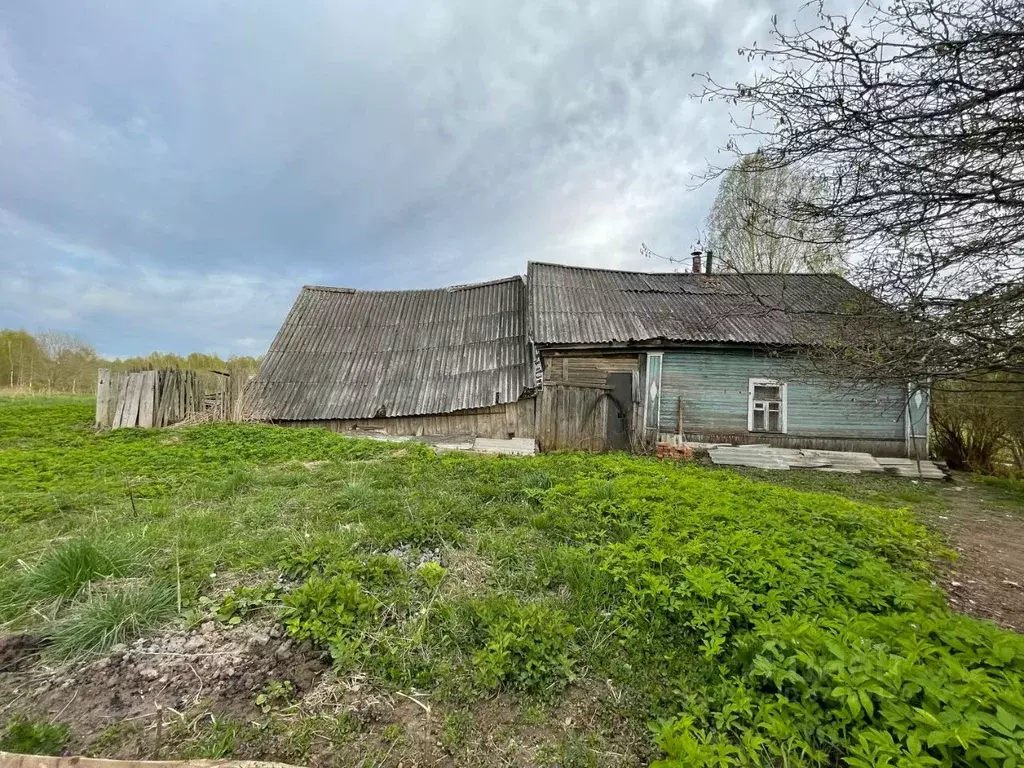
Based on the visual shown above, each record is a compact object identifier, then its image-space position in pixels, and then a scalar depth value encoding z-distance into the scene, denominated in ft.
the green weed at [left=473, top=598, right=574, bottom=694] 7.83
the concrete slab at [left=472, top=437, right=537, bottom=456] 32.45
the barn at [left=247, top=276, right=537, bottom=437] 39.68
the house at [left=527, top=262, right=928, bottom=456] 36.40
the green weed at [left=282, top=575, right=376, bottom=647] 8.59
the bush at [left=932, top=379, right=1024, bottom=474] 34.53
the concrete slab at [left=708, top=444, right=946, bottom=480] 32.35
